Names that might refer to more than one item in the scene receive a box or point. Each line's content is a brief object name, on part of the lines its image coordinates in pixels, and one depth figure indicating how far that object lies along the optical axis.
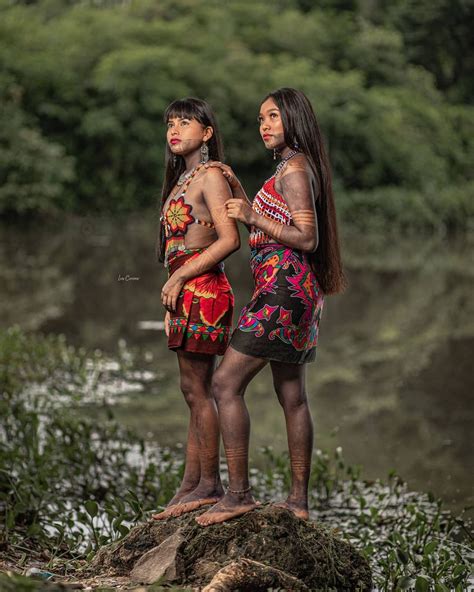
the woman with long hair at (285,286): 9.12
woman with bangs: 9.34
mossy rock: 8.66
